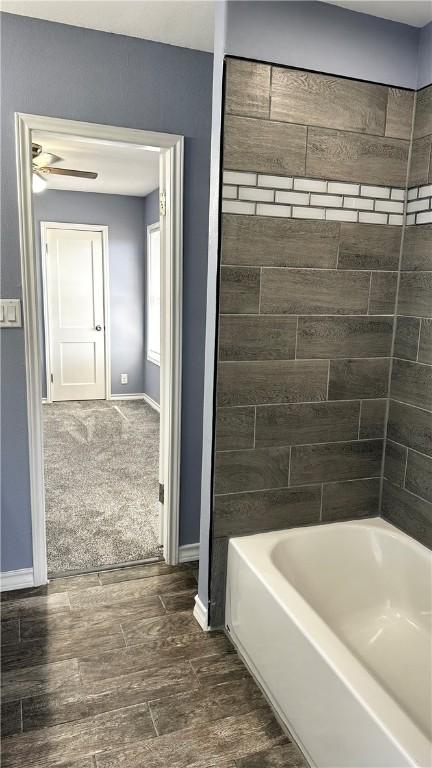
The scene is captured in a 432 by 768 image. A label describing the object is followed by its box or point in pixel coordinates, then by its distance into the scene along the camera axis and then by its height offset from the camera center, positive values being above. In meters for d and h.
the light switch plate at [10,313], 2.35 -0.15
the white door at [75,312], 6.14 -0.36
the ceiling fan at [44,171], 3.62 +0.80
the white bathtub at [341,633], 1.40 -1.16
